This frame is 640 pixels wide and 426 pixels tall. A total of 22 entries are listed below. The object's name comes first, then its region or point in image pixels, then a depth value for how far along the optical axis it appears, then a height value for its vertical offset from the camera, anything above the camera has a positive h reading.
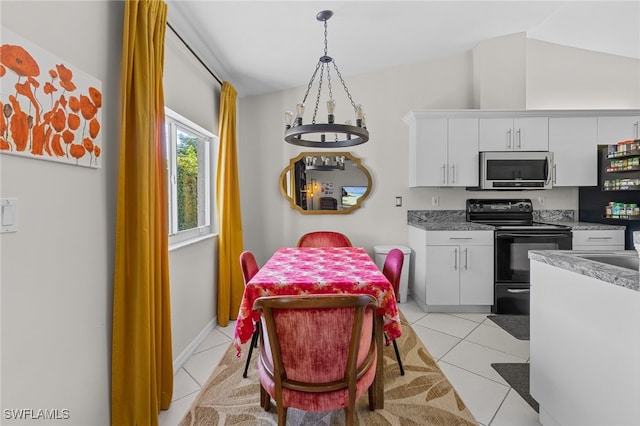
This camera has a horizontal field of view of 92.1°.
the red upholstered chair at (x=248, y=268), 2.08 -0.42
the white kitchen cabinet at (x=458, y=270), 3.31 -0.67
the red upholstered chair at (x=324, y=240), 3.21 -0.33
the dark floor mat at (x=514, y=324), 2.82 -1.15
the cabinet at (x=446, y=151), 3.52 +0.65
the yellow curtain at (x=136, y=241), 1.55 -0.17
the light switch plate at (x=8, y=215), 1.05 -0.02
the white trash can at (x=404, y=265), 3.59 -0.66
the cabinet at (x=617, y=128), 3.41 +0.88
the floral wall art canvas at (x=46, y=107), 1.06 +0.40
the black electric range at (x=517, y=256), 3.23 -0.51
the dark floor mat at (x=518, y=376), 1.91 -1.17
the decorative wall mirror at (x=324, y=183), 3.89 +0.32
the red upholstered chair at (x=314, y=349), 1.23 -0.59
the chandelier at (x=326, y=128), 1.98 +0.53
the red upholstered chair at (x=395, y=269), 2.14 -0.43
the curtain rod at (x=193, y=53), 2.19 +1.27
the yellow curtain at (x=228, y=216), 3.12 -0.08
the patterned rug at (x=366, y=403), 1.71 -1.17
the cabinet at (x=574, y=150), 3.46 +0.65
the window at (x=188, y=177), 2.51 +0.29
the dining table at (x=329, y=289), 1.62 -0.43
